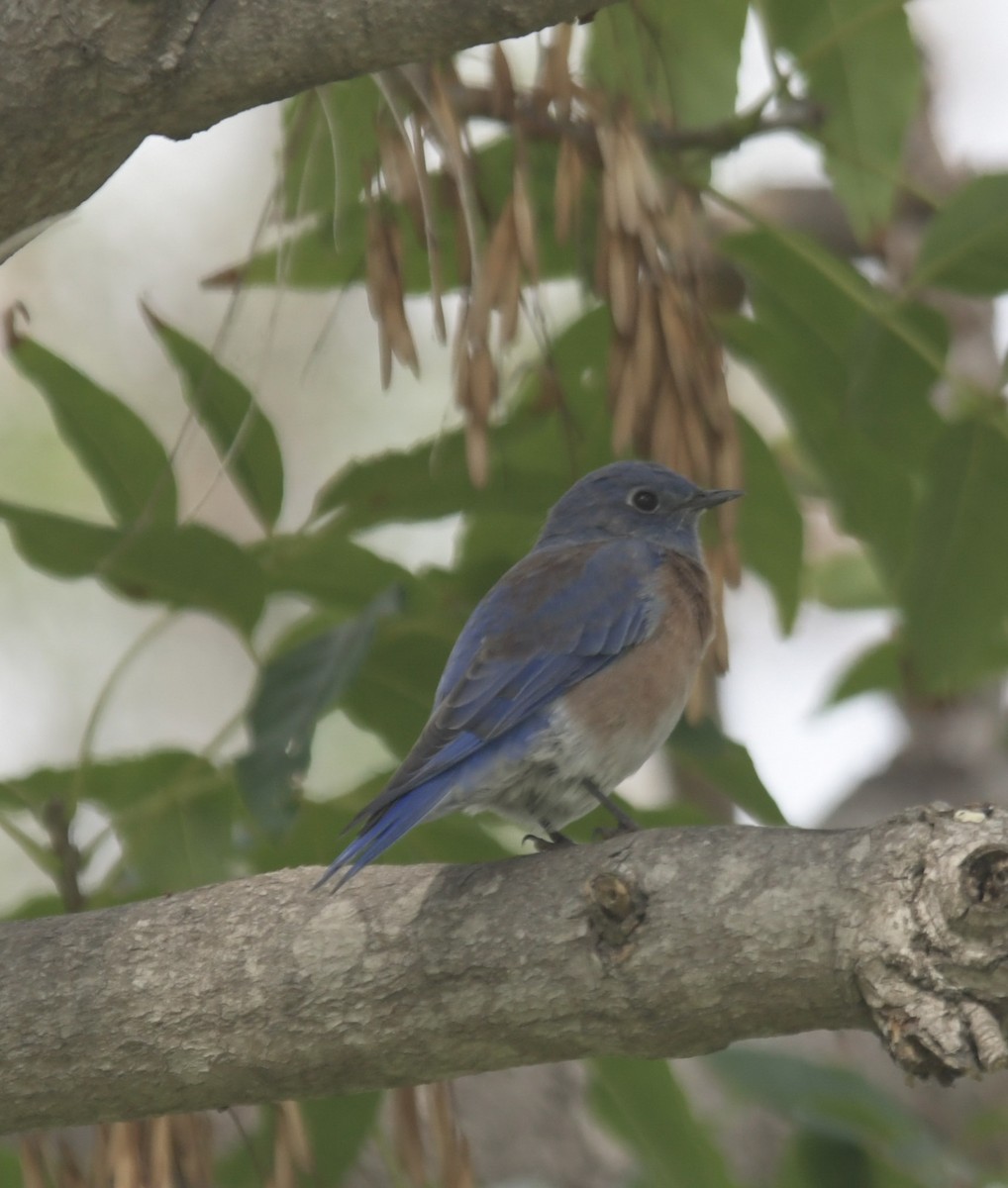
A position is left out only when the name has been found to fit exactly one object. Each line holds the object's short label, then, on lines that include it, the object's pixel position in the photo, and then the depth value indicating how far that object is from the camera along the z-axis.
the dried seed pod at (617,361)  7.23
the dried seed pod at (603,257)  7.19
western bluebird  6.82
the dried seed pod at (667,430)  7.20
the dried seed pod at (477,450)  6.86
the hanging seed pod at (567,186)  7.29
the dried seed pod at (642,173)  7.18
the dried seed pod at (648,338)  7.11
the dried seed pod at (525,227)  6.93
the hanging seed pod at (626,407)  7.13
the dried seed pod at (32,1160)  6.41
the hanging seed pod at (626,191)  7.11
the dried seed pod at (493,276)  6.93
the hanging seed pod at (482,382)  6.86
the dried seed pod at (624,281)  7.10
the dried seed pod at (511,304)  6.89
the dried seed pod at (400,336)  6.90
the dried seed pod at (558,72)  7.58
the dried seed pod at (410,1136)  6.72
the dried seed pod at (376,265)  7.12
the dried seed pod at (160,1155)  6.29
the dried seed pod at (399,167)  7.09
